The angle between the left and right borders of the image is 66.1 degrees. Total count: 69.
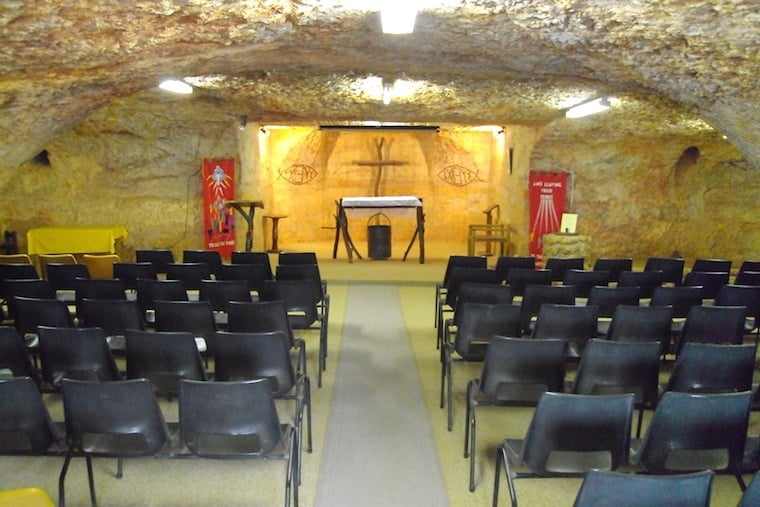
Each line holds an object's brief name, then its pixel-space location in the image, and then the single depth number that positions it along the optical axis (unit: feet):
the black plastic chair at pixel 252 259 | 20.20
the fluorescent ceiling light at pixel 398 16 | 11.01
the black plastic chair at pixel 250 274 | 17.90
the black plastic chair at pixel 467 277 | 17.58
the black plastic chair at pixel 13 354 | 10.43
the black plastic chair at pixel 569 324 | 12.51
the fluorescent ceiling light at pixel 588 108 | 22.35
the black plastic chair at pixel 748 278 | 18.08
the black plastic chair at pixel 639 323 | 12.32
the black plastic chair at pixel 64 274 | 17.76
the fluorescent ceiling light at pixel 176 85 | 19.67
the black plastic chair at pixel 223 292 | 14.94
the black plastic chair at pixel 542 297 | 14.69
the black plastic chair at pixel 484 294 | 14.84
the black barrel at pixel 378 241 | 34.45
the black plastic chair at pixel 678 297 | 14.88
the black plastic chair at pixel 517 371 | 10.15
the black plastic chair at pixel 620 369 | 9.91
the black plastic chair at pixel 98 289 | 15.02
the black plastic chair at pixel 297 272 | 18.07
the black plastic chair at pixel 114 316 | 12.93
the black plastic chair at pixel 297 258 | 20.86
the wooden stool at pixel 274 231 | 35.70
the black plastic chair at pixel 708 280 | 17.76
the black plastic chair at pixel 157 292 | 14.93
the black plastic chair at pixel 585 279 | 17.65
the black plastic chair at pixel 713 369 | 9.95
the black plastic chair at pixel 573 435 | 7.69
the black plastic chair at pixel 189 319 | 12.41
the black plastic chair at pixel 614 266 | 20.40
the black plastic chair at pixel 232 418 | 8.13
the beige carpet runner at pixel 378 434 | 9.83
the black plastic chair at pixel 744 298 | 15.25
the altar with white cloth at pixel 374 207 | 32.89
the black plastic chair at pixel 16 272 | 17.46
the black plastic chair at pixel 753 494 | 6.13
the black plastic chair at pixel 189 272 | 17.63
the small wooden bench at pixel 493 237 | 33.19
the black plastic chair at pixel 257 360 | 10.29
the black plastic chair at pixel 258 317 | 12.47
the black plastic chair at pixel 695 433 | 7.75
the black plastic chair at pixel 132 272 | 17.92
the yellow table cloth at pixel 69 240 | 28.58
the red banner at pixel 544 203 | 32.32
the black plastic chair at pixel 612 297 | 14.87
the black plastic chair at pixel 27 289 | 14.75
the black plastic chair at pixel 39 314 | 12.75
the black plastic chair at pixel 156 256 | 20.75
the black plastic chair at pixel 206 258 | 19.92
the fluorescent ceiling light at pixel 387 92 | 22.04
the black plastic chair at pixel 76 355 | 10.41
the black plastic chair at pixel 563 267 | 20.44
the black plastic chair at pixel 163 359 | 10.25
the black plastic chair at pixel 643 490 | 5.77
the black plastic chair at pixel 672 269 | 20.45
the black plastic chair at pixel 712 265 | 19.90
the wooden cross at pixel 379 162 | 42.91
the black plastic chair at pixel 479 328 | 12.48
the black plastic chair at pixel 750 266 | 19.51
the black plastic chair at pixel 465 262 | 20.71
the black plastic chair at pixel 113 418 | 8.09
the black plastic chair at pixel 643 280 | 17.31
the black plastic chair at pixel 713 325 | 12.73
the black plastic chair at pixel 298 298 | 15.25
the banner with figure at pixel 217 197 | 31.22
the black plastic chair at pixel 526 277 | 17.85
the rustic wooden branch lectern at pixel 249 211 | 29.96
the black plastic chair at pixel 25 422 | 8.10
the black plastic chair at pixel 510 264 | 20.59
